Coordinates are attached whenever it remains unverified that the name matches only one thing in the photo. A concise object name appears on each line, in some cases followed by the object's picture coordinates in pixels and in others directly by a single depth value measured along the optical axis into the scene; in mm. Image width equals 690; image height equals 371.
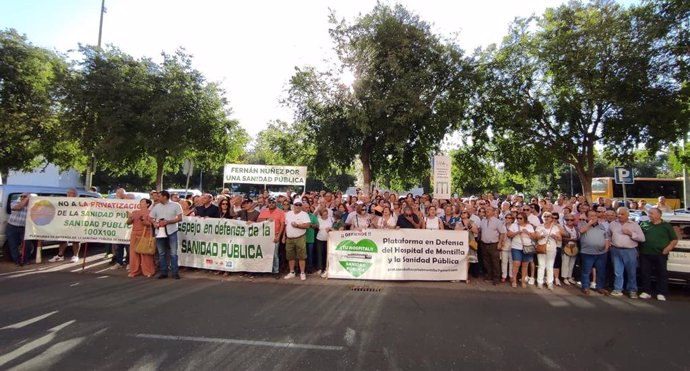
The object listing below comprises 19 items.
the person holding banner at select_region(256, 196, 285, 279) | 8898
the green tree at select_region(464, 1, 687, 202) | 16141
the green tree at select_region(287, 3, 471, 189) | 16109
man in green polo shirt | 7488
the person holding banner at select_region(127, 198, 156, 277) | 8617
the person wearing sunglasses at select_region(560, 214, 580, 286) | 8531
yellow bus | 31375
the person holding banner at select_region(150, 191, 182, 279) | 8414
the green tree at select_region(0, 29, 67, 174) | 17078
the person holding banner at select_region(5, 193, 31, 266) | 9455
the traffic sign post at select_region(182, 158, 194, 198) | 15500
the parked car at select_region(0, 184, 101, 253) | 9688
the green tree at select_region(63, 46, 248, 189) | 14961
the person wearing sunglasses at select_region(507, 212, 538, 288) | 8297
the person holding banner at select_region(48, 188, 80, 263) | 10000
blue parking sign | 13320
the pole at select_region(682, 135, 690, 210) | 24288
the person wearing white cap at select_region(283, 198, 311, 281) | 8711
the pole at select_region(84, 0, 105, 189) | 16962
